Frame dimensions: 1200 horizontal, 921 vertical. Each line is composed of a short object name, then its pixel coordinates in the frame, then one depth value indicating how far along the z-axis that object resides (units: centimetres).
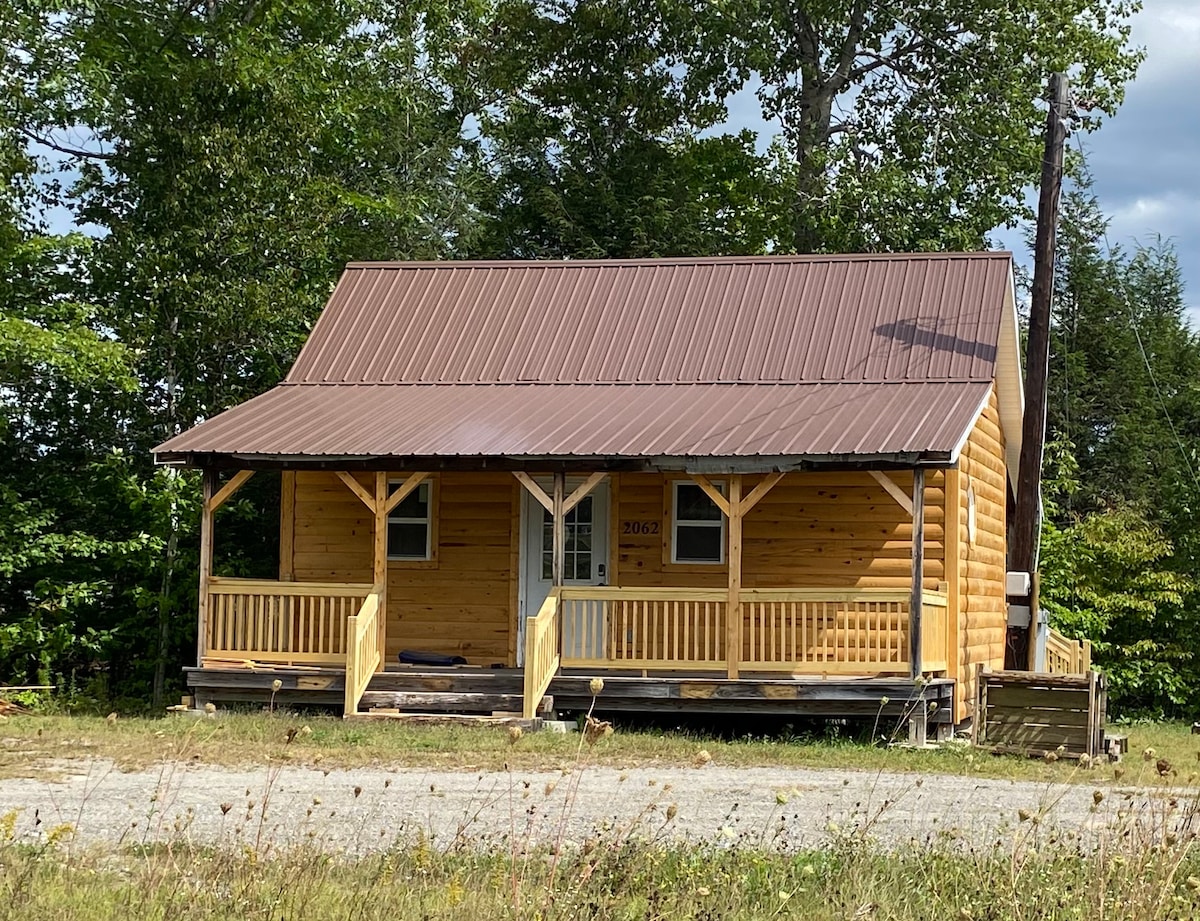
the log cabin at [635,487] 1708
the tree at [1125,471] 2728
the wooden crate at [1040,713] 1569
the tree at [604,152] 3478
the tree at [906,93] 3228
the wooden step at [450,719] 1667
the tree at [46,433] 2112
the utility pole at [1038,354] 1820
